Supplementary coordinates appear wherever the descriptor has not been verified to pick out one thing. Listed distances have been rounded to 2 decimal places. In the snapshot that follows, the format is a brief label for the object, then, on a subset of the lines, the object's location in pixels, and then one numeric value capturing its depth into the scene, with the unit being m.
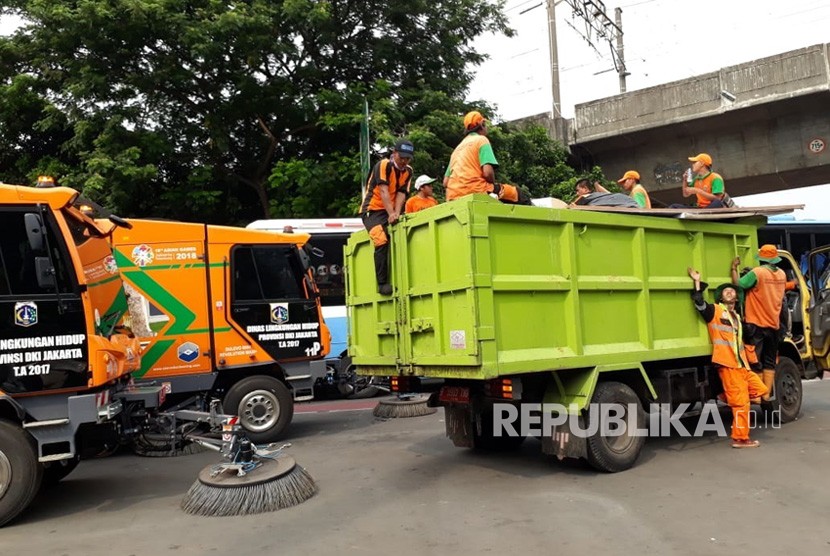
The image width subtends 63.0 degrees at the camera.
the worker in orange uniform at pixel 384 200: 6.00
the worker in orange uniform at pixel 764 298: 7.15
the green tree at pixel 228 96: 12.38
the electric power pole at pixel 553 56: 20.33
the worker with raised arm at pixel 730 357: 6.65
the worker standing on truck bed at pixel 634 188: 8.02
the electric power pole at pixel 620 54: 23.09
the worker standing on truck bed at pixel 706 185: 7.74
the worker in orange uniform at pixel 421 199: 6.93
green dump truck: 5.18
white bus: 11.91
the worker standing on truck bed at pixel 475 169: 5.97
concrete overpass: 15.41
